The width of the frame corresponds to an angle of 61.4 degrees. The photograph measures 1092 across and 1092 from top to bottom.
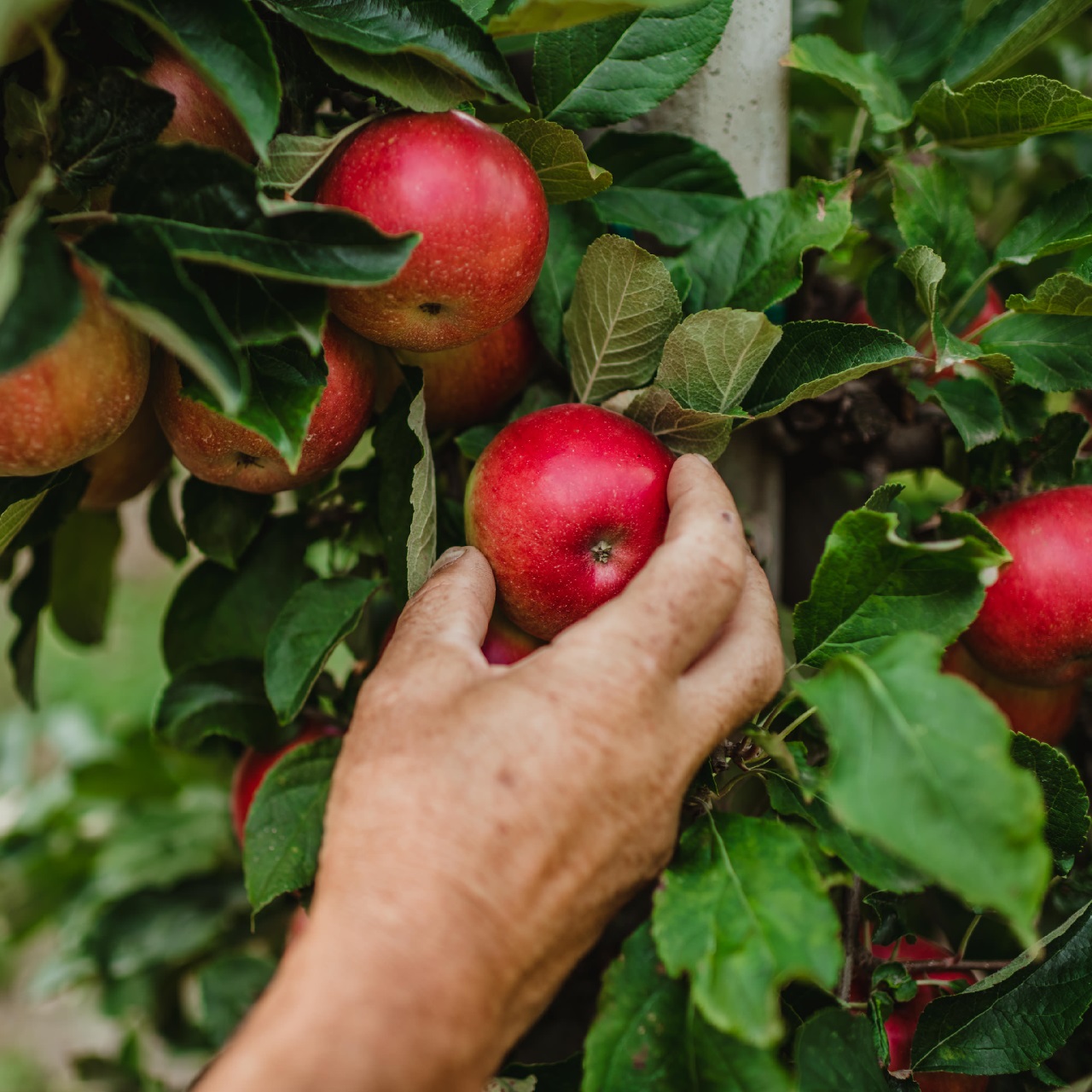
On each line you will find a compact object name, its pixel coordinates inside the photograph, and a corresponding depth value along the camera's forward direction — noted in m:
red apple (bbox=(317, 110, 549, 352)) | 0.63
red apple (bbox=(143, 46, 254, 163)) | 0.65
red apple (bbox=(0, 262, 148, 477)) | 0.58
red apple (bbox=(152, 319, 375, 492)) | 0.69
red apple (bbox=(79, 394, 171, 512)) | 0.87
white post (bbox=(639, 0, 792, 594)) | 0.86
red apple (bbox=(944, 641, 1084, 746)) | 0.92
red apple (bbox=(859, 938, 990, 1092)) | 0.75
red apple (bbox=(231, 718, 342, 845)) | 0.99
